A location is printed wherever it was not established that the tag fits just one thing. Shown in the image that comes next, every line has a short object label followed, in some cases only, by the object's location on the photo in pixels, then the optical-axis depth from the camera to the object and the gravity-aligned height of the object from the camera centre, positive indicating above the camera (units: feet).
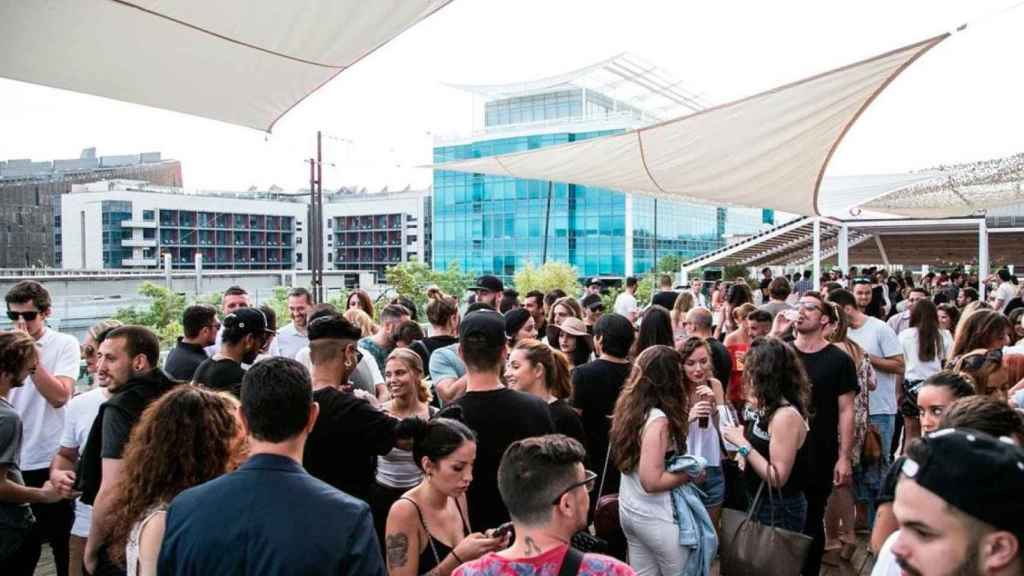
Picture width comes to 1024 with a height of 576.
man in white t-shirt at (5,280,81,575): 12.12 -2.14
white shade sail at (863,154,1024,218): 50.70 +6.36
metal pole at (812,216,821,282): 69.58 +1.73
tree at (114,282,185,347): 60.44 -3.63
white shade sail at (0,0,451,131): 10.16 +3.46
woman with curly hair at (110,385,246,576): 6.94 -1.87
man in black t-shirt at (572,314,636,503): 12.62 -1.97
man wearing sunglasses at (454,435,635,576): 5.79 -1.97
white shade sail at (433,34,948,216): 18.52 +3.96
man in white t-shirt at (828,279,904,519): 16.66 -2.00
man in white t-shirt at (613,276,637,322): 33.68 -1.62
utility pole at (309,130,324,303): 42.08 +3.51
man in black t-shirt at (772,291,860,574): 13.10 -2.43
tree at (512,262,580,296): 92.66 -1.33
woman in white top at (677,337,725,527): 11.50 -2.41
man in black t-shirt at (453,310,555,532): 9.18 -1.84
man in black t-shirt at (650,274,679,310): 24.21 -0.99
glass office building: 189.67 +16.04
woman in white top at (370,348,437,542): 9.79 -2.17
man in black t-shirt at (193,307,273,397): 11.03 -1.26
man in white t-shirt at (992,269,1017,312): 31.99 -1.17
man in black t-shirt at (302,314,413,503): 8.59 -1.86
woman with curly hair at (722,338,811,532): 11.03 -2.52
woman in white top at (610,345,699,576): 9.81 -2.48
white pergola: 72.43 +3.70
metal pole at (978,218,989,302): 63.77 +1.59
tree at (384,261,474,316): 71.36 -1.11
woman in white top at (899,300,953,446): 18.43 -1.94
